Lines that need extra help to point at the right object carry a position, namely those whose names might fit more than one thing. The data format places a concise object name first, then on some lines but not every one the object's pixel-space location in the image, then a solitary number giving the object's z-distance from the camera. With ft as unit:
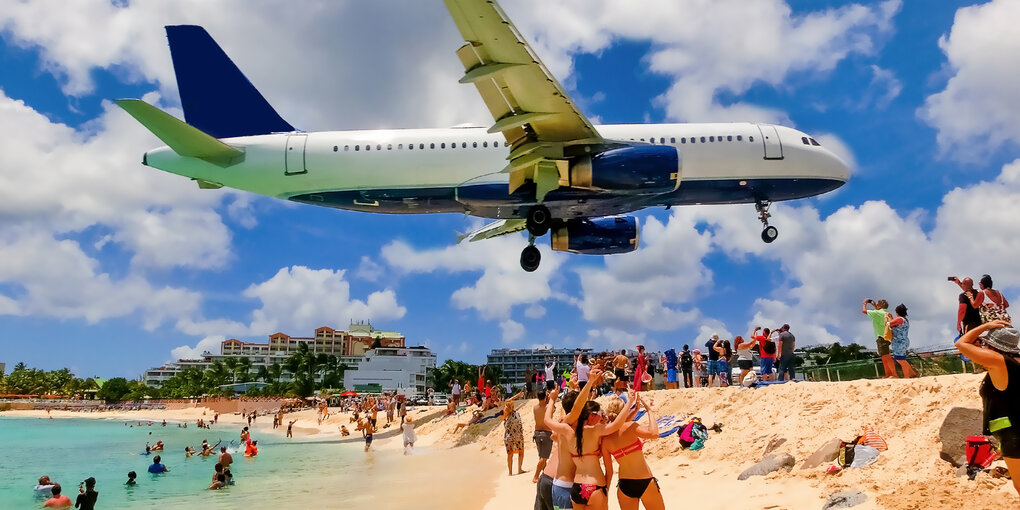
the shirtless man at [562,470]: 18.28
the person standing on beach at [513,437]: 48.24
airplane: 58.13
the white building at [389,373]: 379.14
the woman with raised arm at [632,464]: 18.42
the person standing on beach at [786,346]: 46.78
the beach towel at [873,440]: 26.21
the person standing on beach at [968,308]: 29.09
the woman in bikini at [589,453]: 17.76
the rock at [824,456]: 27.02
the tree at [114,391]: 436.76
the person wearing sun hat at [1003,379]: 15.25
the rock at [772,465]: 28.60
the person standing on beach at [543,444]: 35.32
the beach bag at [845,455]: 25.85
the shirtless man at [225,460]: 61.46
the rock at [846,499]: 21.91
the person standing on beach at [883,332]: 38.40
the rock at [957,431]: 23.25
